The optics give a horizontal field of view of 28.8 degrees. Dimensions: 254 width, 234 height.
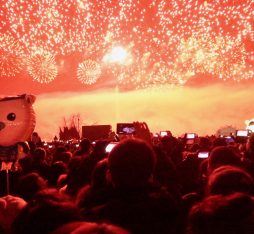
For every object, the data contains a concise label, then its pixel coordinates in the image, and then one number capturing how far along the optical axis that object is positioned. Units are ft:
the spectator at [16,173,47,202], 14.69
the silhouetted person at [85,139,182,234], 10.44
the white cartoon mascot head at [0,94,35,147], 26.73
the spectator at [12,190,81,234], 7.44
